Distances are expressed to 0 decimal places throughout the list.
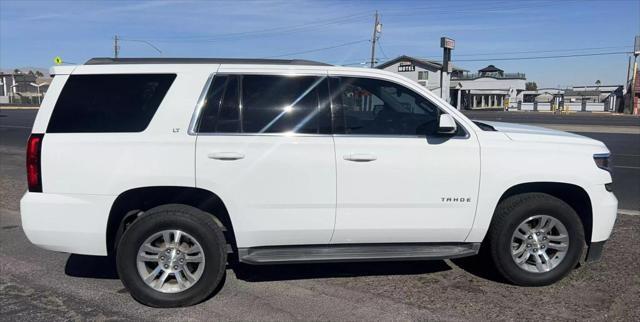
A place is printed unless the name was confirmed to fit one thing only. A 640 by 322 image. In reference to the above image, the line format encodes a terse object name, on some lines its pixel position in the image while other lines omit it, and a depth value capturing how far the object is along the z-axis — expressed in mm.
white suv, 4105
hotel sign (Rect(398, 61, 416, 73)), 65375
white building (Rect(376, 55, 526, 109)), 64250
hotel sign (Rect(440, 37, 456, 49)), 24531
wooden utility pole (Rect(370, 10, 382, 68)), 48531
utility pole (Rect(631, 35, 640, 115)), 61966
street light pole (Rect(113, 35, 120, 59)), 61806
